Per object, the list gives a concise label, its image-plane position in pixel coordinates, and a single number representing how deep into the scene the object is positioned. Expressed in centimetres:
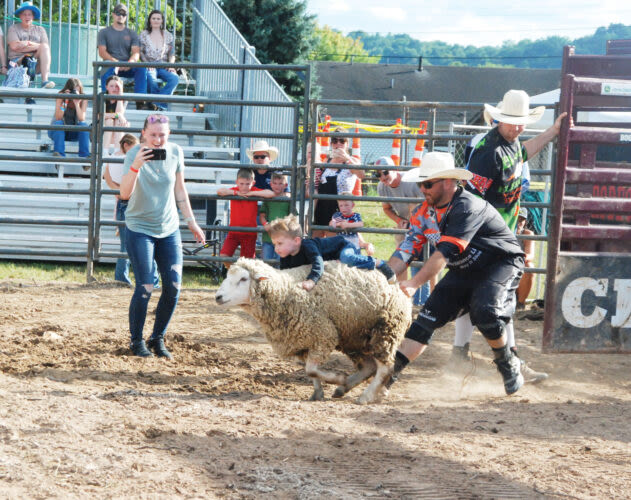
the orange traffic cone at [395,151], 1178
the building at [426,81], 6078
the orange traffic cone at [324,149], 1175
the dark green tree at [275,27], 2912
